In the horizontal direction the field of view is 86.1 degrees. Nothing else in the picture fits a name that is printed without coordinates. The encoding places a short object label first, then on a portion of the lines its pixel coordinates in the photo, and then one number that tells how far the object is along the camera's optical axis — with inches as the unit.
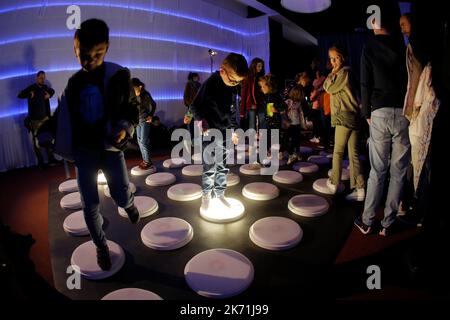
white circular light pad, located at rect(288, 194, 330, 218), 106.0
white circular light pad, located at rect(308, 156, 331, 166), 182.4
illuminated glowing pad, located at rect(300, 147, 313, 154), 215.5
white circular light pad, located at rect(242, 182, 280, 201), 124.3
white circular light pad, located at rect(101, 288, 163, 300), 63.1
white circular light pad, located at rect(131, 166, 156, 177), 170.7
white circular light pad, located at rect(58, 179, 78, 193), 146.7
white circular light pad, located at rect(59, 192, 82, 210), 122.0
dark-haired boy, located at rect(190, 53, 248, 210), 88.4
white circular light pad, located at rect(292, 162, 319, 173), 162.6
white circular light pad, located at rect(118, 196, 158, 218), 111.5
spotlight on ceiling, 176.1
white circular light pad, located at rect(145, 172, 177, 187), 148.5
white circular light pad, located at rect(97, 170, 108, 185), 154.3
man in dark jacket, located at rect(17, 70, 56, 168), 197.6
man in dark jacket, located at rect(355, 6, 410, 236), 80.0
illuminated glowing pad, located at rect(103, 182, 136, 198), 136.2
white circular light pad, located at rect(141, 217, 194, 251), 86.4
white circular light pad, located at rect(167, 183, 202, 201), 127.0
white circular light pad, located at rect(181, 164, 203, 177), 164.2
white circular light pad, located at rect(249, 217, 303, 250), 84.7
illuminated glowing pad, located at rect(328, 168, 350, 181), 146.5
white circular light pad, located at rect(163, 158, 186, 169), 185.5
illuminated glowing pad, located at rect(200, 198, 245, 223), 103.8
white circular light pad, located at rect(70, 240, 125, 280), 72.5
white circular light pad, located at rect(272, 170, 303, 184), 145.3
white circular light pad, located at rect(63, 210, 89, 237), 96.8
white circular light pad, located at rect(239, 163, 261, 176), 161.5
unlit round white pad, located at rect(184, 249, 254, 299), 65.9
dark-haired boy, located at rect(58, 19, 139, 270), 58.7
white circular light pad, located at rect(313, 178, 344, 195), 128.6
